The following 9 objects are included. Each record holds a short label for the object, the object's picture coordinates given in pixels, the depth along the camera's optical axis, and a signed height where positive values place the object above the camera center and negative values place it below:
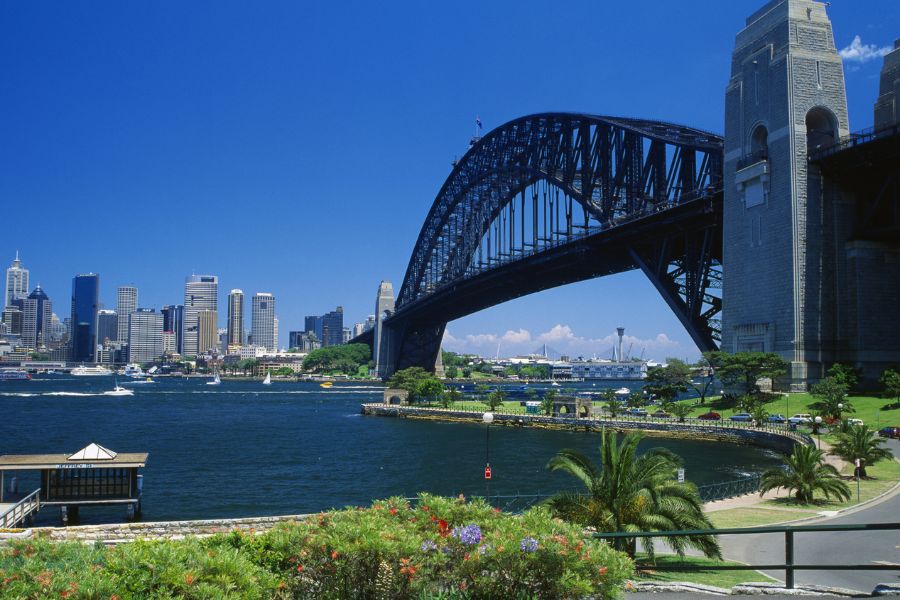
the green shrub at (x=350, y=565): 6.43 -1.83
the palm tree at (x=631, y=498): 16.20 -2.90
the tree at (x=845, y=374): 49.31 -0.77
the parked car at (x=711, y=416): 57.82 -4.08
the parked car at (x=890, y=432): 41.88 -3.64
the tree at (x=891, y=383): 47.72 -1.21
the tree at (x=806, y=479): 24.87 -3.72
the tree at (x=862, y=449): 29.97 -3.30
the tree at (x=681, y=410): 58.25 -3.71
